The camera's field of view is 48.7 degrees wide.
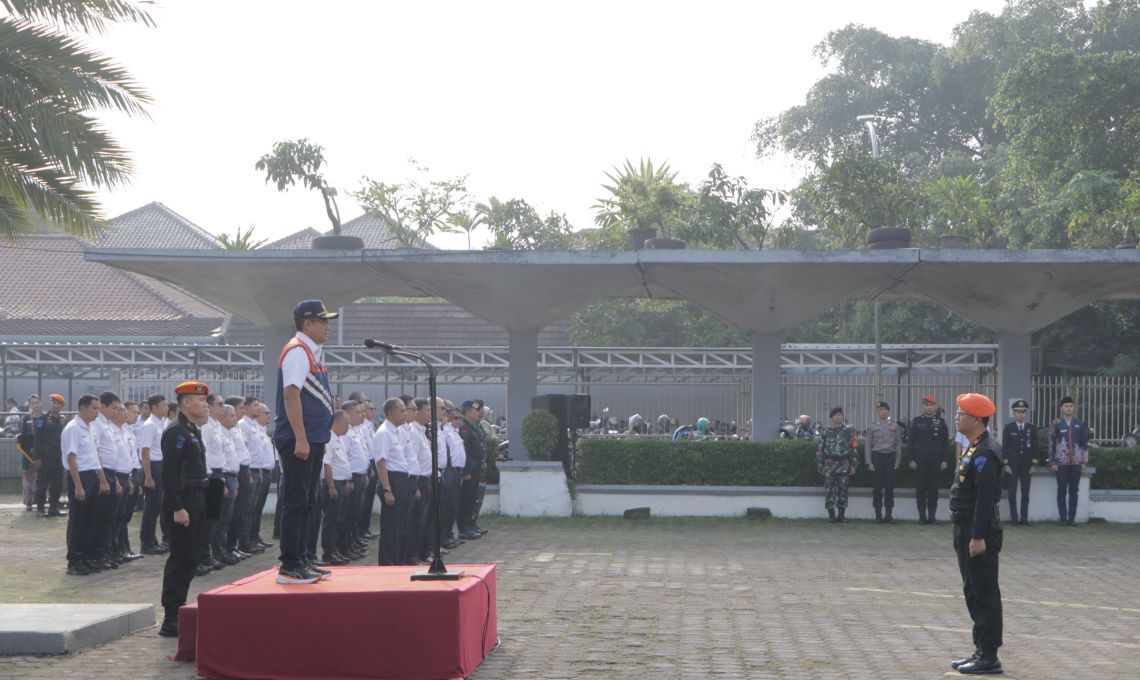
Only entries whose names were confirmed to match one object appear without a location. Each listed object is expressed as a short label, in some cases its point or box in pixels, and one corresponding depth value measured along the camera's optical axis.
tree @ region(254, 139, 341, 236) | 30.30
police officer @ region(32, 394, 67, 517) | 20.75
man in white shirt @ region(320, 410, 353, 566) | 13.83
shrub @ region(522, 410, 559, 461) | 19.83
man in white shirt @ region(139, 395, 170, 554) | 14.84
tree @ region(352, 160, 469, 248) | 47.28
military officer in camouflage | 19.27
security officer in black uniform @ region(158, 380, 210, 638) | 9.41
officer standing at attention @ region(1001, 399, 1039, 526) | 19.05
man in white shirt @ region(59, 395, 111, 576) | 13.63
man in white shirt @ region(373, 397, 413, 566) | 13.15
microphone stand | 7.88
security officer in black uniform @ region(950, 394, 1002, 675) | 8.39
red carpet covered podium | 7.52
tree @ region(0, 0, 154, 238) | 10.88
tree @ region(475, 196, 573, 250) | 45.34
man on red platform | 8.09
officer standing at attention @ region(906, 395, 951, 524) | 19.17
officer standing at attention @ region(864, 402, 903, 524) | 19.33
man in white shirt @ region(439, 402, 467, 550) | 15.12
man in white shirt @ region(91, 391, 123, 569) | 14.00
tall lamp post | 21.90
